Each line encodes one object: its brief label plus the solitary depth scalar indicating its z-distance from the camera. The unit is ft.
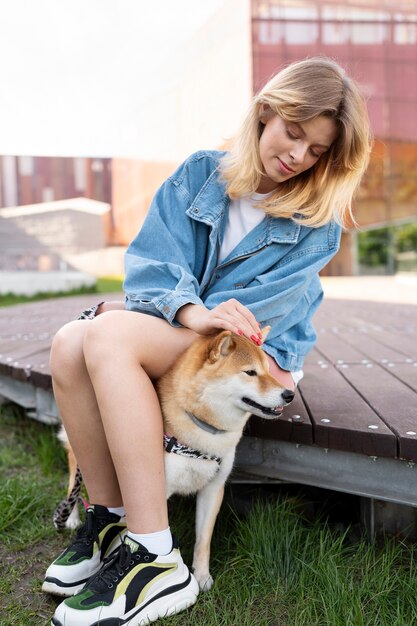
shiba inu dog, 4.81
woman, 4.59
